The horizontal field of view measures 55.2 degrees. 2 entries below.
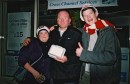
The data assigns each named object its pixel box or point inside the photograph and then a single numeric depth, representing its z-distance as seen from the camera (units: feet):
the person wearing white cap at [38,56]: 6.40
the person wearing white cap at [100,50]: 5.07
